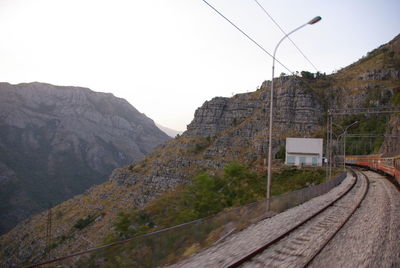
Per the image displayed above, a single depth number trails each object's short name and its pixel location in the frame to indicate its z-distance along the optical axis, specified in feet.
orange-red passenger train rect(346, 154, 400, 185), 115.65
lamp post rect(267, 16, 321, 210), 61.67
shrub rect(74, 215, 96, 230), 403.75
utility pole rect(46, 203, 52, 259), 364.30
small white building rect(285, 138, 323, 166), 277.42
